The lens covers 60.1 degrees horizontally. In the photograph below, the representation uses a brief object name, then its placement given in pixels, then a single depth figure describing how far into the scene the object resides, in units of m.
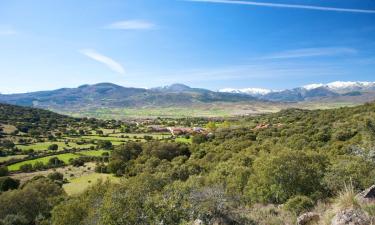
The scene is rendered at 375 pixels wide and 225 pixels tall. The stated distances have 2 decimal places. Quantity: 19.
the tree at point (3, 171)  73.57
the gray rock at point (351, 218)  8.90
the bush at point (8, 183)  63.39
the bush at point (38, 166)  83.38
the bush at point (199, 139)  99.49
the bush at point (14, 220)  37.11
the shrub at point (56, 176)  72.50
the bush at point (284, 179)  23.73
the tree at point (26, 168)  81.37
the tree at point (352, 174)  20.22
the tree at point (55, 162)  88.50
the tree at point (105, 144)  111.26
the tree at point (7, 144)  109.25
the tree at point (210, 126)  150.43
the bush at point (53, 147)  106.71
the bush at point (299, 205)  14.47
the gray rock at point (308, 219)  11.08
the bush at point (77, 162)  89.13
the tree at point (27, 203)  45.41
